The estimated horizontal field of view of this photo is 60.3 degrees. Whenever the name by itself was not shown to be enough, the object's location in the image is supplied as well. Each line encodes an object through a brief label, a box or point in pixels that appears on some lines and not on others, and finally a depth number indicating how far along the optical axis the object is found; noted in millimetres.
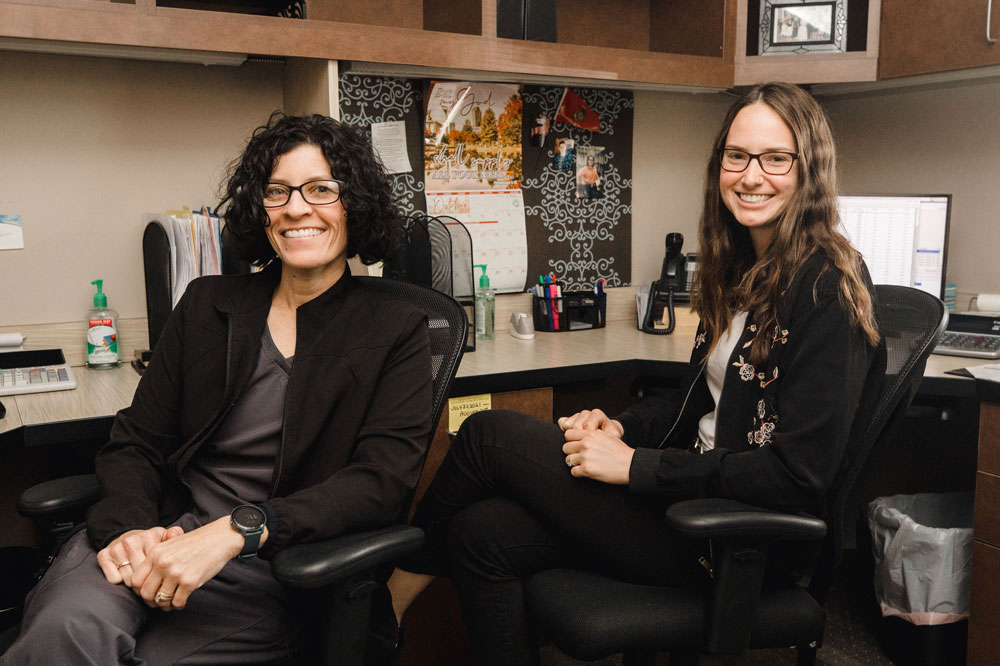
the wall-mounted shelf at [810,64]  2266
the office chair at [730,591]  1195
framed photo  2285
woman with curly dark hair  1156
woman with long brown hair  1263
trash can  1933
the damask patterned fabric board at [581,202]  2545
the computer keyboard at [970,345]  2010
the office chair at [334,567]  1058
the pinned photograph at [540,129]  2500
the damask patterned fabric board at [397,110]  2277
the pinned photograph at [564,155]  2564
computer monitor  2248
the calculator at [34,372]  1746
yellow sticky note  1835
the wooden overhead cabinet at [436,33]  1724
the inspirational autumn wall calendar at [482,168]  2389
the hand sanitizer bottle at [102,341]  2031
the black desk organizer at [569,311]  2445
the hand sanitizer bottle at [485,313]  2355
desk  1528
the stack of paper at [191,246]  1915
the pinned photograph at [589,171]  2607
